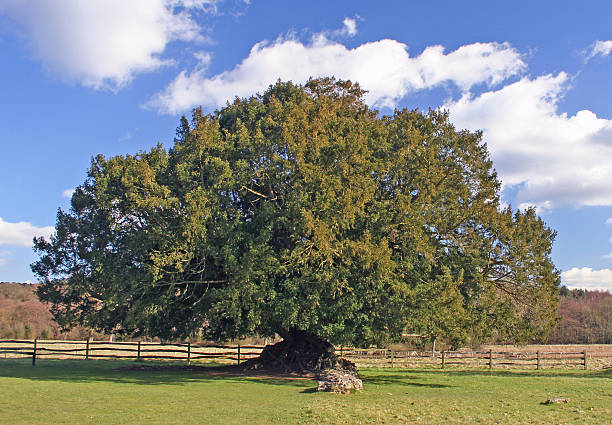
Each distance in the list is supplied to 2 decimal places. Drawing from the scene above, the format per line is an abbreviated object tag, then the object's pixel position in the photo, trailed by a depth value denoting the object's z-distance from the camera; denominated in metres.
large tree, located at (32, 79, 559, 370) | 20.09
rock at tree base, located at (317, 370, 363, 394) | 17.39
